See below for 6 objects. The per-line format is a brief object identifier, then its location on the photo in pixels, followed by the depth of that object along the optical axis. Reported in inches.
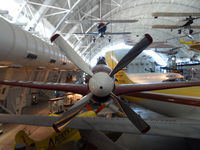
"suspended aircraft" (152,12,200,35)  348.3
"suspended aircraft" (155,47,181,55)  892.1
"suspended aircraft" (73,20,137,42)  399.2
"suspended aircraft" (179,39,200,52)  528.1
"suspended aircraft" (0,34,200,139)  77.1
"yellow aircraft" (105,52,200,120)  155.3
